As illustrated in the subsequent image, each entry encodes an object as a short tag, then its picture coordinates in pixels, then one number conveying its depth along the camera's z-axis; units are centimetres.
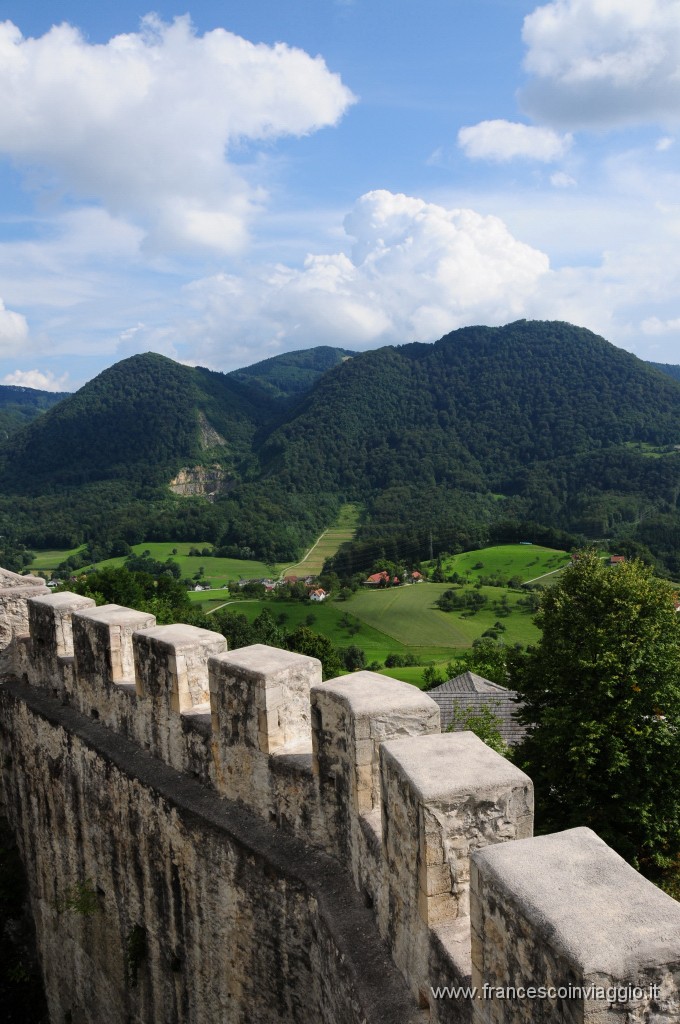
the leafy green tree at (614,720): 1195
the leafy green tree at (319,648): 3862
